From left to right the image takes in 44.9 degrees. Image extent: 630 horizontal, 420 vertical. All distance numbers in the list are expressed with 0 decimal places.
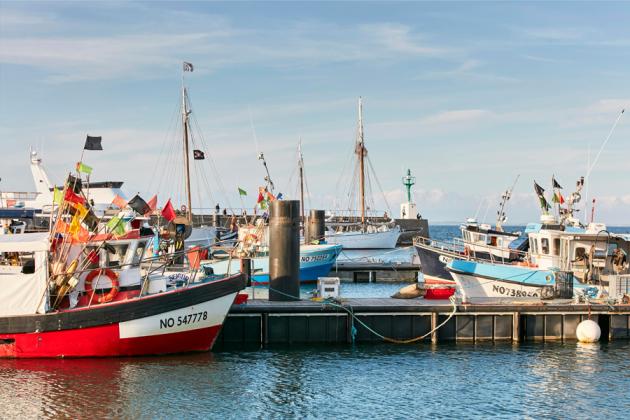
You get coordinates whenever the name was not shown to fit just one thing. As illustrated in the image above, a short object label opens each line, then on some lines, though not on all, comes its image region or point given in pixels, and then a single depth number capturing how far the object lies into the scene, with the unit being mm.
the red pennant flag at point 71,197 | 26656
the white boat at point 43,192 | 81812
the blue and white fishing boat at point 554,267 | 35625
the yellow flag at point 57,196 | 27564
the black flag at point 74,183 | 26892
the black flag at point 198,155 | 54375
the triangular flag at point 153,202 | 33541
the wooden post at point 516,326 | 30438
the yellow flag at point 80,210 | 26625
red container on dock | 34062
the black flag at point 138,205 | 28866
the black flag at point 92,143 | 27438
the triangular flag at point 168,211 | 32531
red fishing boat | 25891
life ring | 26562
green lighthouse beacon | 135175
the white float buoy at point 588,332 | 29984
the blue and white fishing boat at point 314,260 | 55375
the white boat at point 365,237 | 98369
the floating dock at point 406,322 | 29594
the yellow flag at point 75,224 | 26609
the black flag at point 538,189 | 44781
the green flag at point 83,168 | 27377
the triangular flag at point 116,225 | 26792
